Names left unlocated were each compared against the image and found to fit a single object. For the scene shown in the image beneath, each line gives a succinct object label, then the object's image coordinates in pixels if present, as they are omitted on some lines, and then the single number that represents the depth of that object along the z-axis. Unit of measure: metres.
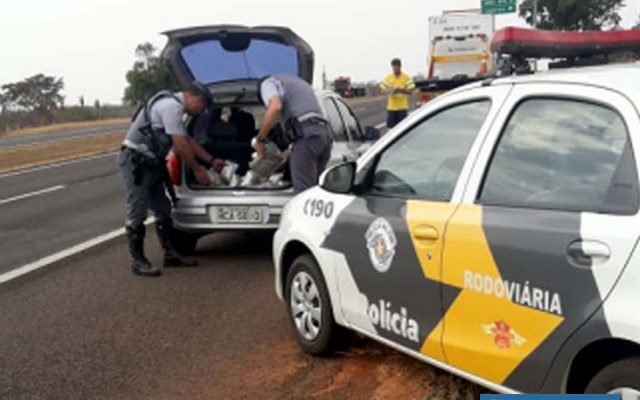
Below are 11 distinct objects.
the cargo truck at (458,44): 23.42
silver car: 7.56
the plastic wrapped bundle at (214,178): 7.88
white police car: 3.00
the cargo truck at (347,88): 75.00
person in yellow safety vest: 16.28
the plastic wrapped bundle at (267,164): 7.86
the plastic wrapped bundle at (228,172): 8.02
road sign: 34.11
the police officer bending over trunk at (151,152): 7.29
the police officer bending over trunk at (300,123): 7.17
